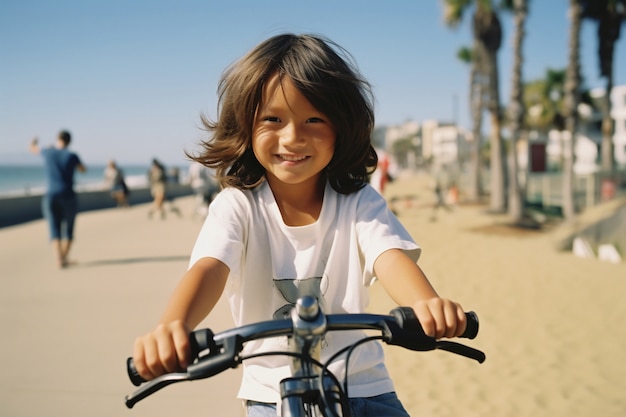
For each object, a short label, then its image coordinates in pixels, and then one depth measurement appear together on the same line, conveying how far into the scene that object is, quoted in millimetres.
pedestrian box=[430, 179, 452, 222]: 18312
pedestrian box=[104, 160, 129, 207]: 20125
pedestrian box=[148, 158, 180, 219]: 16953
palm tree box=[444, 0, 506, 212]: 17938
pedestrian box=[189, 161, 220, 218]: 14867
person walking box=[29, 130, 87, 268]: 8406
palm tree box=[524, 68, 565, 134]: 38469
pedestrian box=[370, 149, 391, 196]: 14422
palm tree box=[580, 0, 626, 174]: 20550
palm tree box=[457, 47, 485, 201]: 24156
